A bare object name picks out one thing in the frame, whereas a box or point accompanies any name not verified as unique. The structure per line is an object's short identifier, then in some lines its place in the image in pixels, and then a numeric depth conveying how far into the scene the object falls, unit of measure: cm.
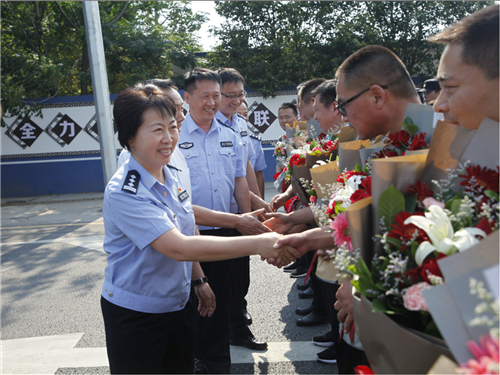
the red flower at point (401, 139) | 188
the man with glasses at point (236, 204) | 350
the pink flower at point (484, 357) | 76
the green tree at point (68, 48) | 1127
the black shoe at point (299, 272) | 511
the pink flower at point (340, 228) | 157
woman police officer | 200
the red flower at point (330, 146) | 299
